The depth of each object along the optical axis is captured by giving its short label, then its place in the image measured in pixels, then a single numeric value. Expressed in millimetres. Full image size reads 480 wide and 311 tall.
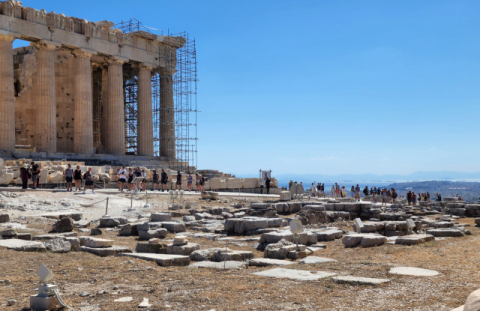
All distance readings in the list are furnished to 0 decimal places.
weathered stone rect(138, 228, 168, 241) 13729
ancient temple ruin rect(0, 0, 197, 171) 34875
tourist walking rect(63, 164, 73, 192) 25125
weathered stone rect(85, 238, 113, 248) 10938
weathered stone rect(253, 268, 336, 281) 7895
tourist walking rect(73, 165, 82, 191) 25670
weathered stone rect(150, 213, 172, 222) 16531
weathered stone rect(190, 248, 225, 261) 10297
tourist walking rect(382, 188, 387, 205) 39900
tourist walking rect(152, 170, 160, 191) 31070
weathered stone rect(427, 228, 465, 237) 14219
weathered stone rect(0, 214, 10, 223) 15148
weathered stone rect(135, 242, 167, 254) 10891
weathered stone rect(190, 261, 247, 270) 9309
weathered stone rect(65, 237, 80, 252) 11109
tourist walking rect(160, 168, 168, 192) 30422
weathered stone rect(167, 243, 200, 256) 10828
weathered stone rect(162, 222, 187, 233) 15330
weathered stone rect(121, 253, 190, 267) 9516
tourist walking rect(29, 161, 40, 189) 25031
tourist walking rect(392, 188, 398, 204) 36762
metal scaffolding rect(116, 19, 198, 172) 44875
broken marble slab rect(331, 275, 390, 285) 7410
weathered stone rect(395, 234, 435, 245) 12211
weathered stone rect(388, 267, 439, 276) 8046
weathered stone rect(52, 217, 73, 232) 14016
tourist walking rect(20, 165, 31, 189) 24050
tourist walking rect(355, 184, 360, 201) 36188
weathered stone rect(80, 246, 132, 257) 10531
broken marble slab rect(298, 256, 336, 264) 9607
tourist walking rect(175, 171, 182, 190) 32031
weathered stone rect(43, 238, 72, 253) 10734
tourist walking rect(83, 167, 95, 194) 24572
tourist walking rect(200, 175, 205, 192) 32719
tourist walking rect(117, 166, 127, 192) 27453
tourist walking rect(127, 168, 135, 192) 27806
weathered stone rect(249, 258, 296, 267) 9414
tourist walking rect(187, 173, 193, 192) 32731
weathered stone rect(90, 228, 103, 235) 14273
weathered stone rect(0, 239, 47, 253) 10586
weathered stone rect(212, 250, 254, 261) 9992
